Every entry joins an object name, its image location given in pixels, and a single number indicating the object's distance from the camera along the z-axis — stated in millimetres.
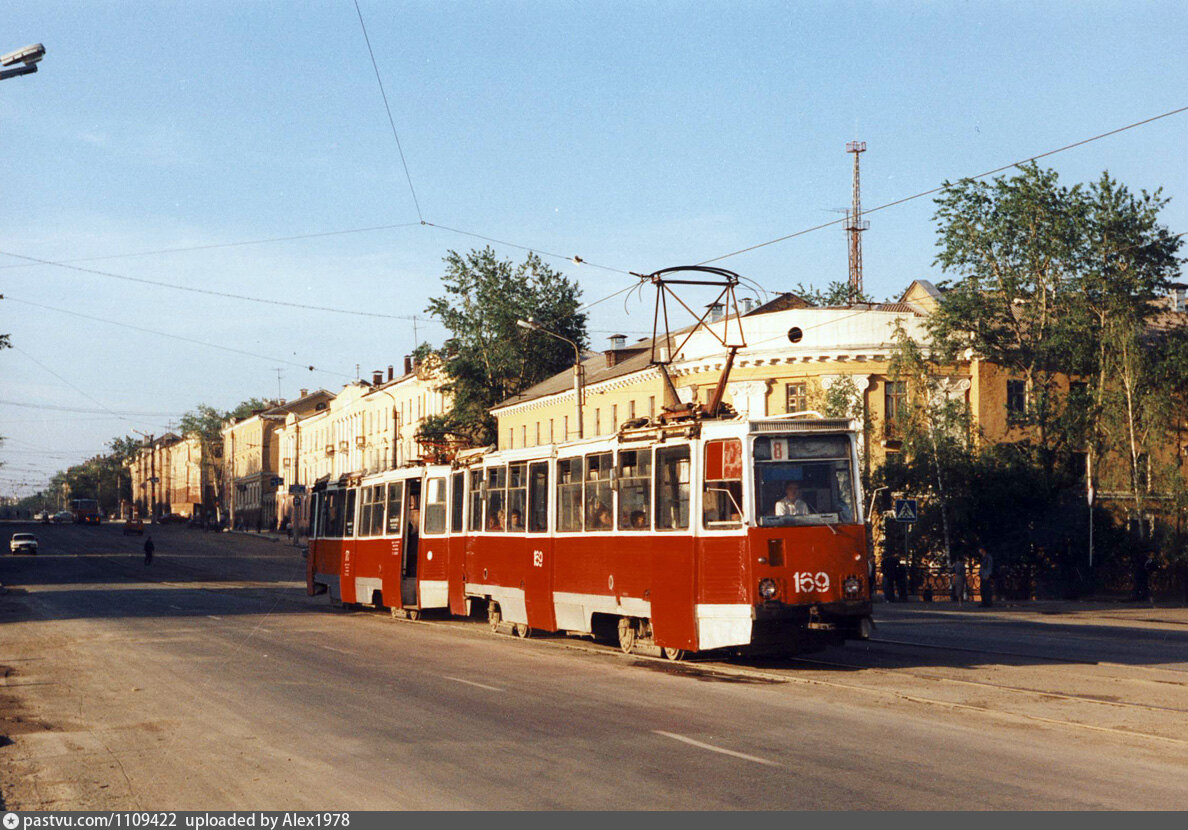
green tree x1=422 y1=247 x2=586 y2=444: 72312
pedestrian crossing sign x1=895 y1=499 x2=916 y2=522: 32906
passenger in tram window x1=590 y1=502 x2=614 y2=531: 18859
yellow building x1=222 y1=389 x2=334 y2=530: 131125
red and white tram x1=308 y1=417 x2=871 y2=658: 15828
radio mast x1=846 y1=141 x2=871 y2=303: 81750
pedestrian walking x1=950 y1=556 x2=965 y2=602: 36875
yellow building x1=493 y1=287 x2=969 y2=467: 47688
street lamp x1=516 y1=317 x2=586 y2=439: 35781
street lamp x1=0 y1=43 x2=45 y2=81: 17922
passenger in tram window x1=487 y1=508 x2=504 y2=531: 22741
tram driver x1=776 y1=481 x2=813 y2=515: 16016
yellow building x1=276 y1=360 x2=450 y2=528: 86975
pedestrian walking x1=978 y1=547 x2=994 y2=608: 35719
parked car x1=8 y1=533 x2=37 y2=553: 70562
